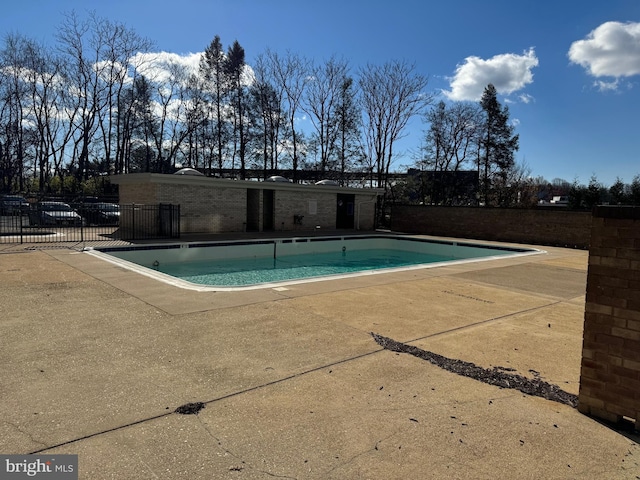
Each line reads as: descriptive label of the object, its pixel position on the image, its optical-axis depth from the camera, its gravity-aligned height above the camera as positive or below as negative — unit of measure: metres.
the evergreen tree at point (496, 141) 32.31 +5.48
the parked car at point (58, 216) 19.39 -0.83
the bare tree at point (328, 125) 30.75 +6.20
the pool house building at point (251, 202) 16.73 +0.14
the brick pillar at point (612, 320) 2.70 -0.70
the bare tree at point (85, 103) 31.88 +7.78
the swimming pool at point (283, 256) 10.96 -1.81
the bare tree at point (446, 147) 31.50 +4.87
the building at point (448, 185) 31.27 +1.90
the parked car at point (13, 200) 21.14 -0.12
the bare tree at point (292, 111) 31.66 +7.37
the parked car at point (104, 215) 21.30 -0.74
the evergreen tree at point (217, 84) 34.00 +9.81
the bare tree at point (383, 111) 29.91 +7.07
